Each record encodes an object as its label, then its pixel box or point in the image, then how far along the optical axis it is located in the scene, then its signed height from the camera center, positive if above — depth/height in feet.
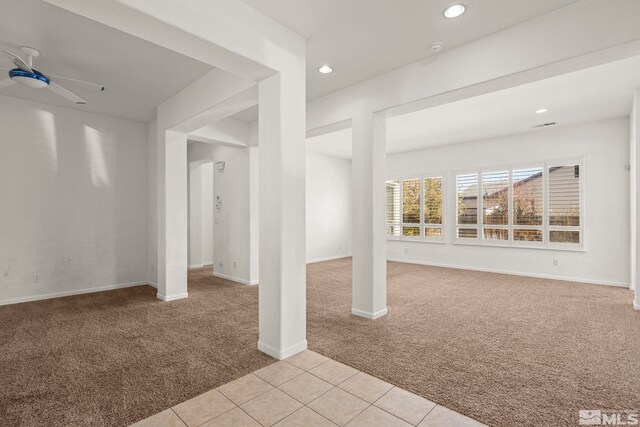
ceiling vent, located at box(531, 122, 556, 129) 19.09 +5.43
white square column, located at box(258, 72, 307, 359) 9.29 -0.02
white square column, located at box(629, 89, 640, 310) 13.25 +1.20
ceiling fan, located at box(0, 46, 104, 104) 9.84 +4.51
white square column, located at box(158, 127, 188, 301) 15.60 +0.01
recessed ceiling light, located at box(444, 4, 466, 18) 8.29 +5.46
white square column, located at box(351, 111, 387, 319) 12.51 -0.05
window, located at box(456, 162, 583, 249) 19.89 +0.46
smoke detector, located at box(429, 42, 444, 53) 10.02 +5.40
